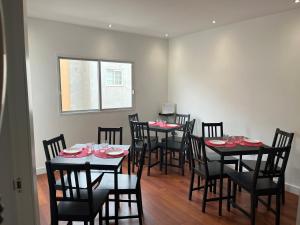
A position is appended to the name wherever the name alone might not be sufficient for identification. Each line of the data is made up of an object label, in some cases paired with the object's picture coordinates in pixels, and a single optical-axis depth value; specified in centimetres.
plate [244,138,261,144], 341
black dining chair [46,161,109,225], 202
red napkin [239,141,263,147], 331
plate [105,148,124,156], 287
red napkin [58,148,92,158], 282
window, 453
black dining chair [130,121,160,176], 431
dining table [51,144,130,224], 251
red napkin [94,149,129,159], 278
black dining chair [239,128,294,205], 325
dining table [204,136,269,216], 301
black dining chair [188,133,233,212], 303
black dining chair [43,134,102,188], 267
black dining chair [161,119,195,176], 438
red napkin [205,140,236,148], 326
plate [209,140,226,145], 337
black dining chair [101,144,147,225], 259
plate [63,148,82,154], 292
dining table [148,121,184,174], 443
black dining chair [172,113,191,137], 517
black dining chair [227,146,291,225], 256
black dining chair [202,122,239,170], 350
